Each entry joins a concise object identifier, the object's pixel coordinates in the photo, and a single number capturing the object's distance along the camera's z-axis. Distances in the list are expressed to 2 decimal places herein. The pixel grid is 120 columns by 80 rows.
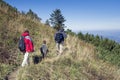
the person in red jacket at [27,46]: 4.55
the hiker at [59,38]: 6.13
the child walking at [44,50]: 5.48
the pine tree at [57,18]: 24.22
